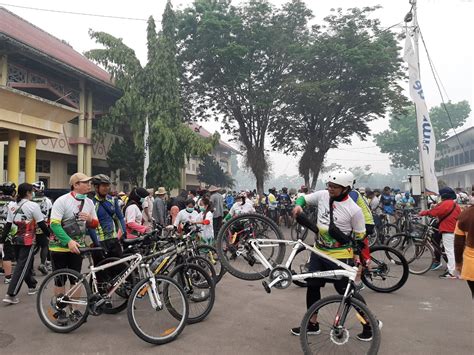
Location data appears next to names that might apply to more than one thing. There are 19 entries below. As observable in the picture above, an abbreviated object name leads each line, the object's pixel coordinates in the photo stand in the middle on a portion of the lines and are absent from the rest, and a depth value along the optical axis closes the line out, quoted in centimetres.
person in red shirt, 707
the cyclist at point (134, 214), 641
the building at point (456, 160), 4566
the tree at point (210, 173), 3594
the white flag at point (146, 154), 1527
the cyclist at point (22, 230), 548
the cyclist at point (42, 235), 759
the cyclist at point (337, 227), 399
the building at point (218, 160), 3750
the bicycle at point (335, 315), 350
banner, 970
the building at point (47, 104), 1223
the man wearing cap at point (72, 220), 466
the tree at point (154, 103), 1853
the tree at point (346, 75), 2045
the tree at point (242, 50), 2027
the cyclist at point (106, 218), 527
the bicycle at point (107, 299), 430
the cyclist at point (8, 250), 655
